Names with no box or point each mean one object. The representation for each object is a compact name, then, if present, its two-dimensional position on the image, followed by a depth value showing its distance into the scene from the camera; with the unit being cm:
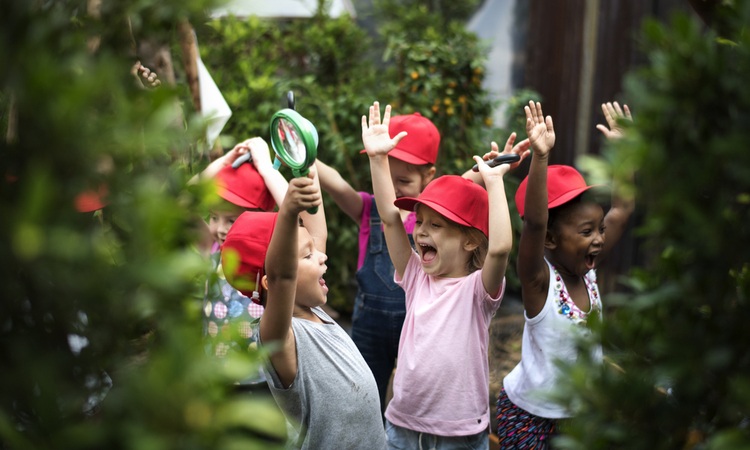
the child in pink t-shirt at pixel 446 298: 264
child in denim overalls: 350
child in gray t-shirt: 223
